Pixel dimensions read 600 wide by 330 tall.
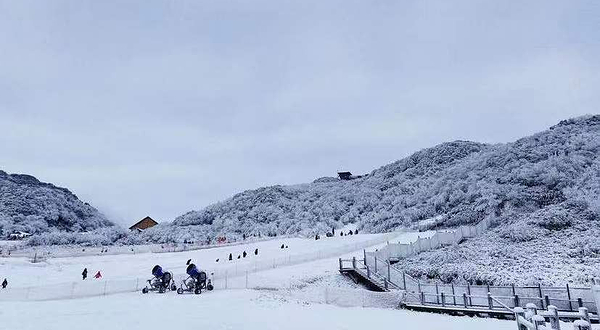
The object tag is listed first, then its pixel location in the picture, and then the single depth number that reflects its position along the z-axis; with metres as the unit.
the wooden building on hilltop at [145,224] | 125.04
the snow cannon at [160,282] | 27.33
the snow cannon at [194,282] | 26.58
